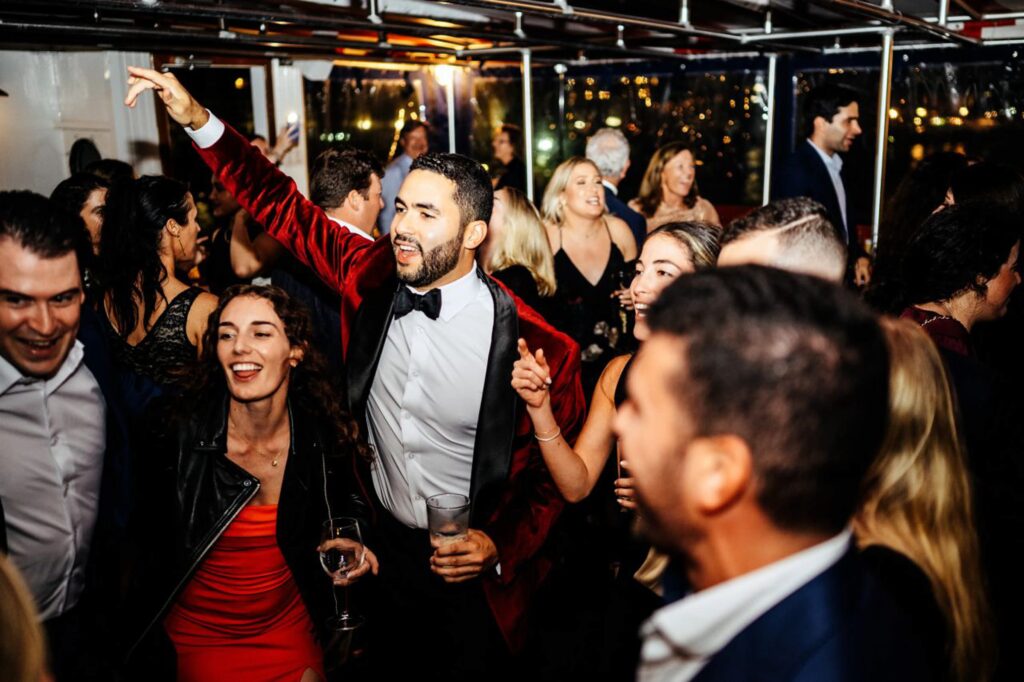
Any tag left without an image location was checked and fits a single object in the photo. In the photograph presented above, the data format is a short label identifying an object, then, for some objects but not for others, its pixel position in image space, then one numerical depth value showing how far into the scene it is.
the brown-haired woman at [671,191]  5.19
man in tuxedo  2.17
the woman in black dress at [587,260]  4.00
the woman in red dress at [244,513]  2.03
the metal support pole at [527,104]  4.79
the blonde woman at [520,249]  3.72
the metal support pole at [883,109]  3.56
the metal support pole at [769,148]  5.43
